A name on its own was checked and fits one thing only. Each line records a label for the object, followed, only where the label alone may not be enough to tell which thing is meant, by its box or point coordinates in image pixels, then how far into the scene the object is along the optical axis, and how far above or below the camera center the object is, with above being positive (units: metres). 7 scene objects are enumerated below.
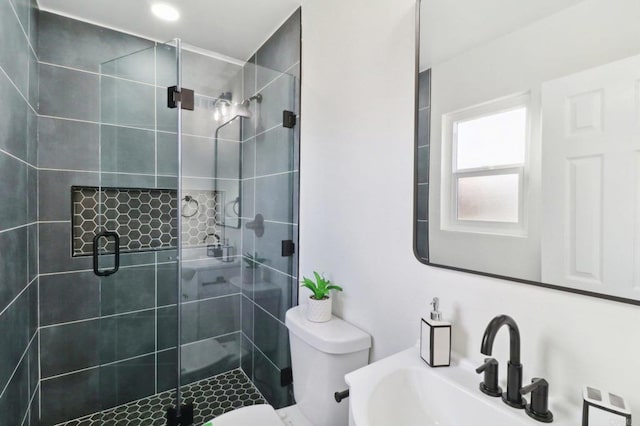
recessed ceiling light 1.69 +1.17
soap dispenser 0.81 -0.37
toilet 1.11 -0.63
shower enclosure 1.62 -0.14
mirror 0.58 +0.17
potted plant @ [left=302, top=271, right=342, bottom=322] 1.26 -0.40
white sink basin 0.65 -0.46
